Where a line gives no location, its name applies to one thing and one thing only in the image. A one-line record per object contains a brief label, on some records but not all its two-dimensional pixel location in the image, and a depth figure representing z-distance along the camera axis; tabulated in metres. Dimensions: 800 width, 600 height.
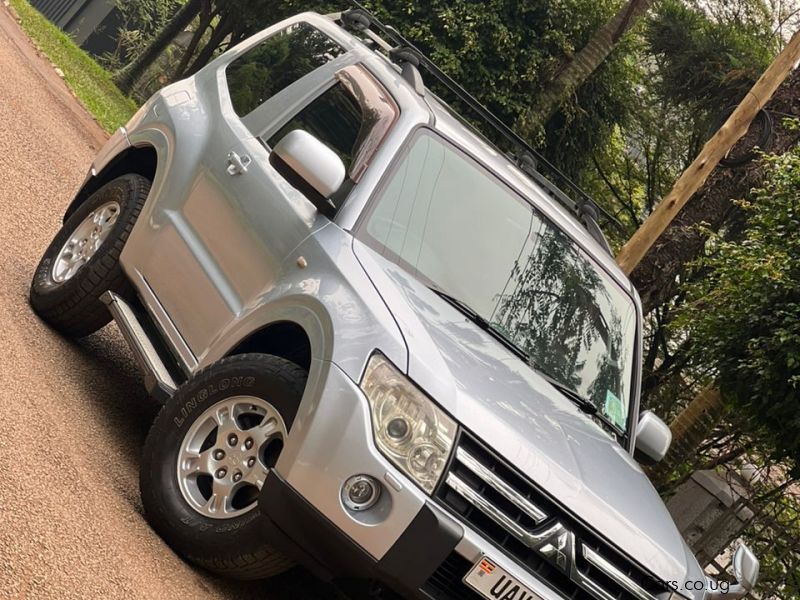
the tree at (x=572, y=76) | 18.80
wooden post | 12.09
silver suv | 4.26
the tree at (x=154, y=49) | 24.73
